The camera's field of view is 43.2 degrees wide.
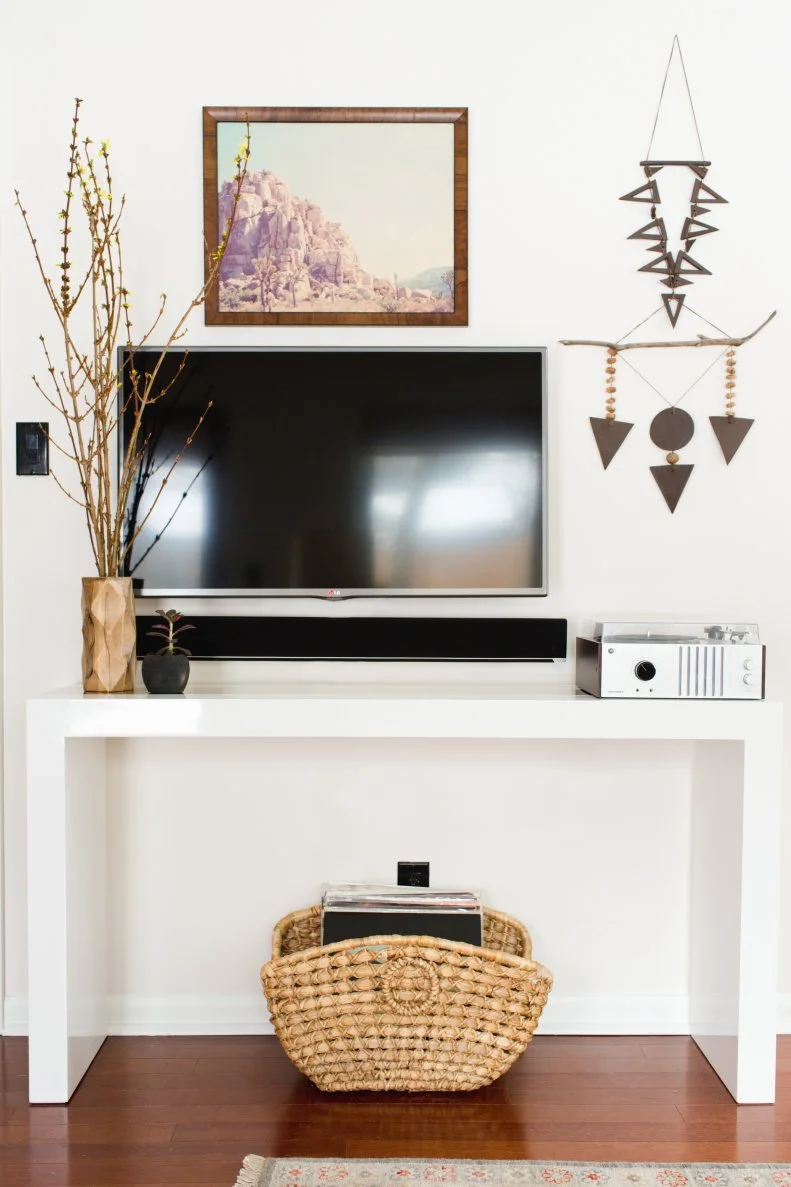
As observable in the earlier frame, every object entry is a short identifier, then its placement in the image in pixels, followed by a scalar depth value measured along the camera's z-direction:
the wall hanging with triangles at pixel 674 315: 2.50
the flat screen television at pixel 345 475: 2.40
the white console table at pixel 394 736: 2.12
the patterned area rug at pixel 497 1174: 1.83
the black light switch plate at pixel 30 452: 2.49
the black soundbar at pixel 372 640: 2.47
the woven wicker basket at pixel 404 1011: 2.10
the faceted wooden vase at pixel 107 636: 2.26
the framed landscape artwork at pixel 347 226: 2.48
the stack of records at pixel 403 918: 2.23
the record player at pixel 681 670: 2.17
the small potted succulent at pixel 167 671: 2.25
